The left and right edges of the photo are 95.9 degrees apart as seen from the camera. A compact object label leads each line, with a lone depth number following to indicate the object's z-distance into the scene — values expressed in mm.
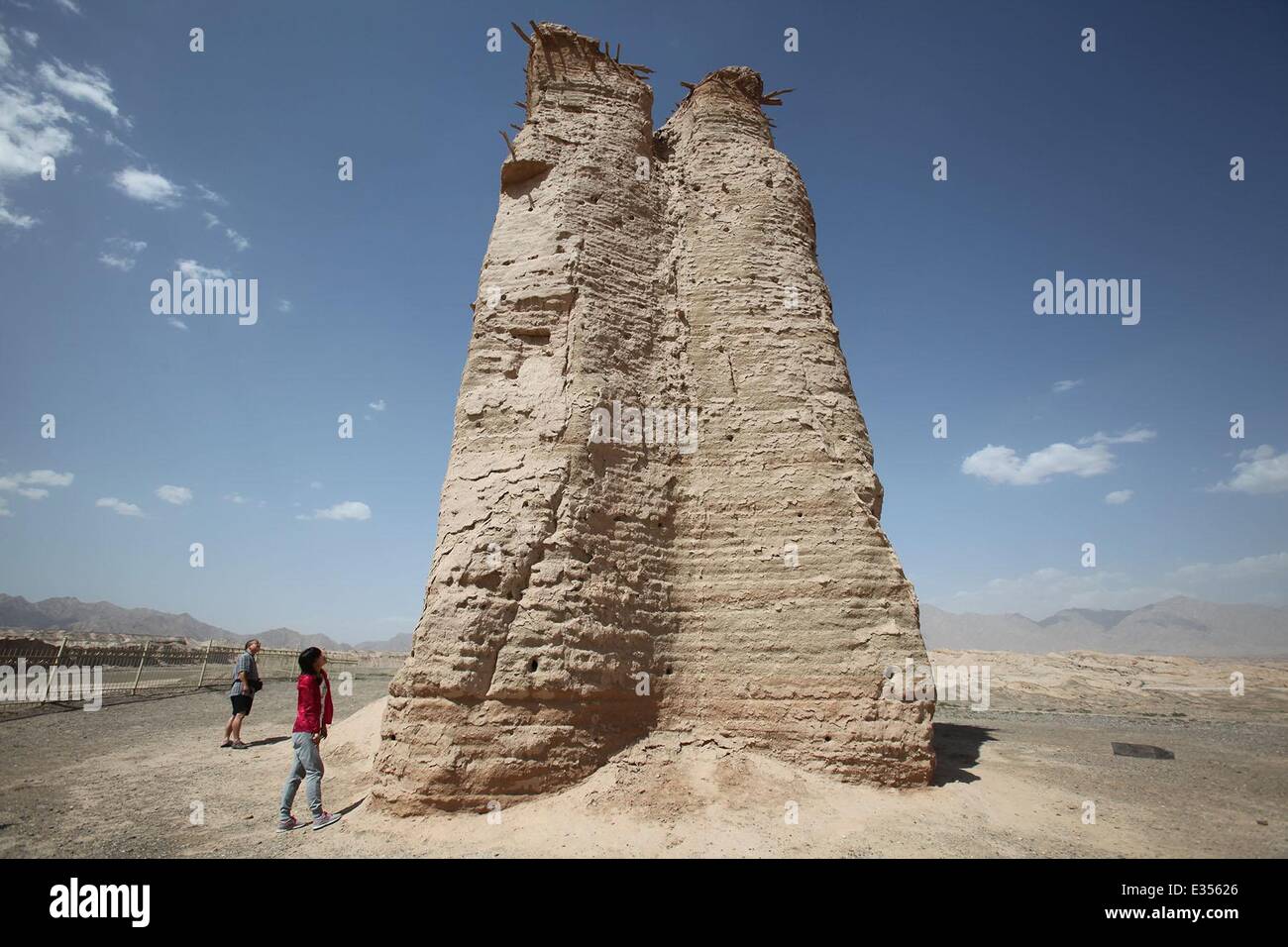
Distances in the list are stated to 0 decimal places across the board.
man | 9570
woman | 5844
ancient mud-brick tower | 6262
